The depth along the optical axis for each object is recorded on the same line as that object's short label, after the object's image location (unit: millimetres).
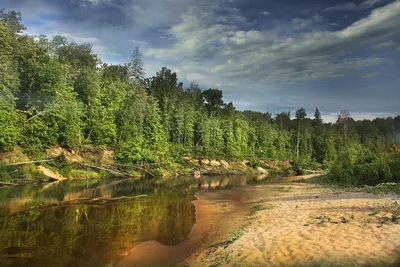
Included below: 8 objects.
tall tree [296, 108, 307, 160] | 103125
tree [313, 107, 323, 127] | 131850
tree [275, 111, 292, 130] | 117600
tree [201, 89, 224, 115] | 99875
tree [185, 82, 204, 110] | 94250
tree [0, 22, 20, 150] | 32691
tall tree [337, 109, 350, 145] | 110412
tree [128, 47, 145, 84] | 77000
